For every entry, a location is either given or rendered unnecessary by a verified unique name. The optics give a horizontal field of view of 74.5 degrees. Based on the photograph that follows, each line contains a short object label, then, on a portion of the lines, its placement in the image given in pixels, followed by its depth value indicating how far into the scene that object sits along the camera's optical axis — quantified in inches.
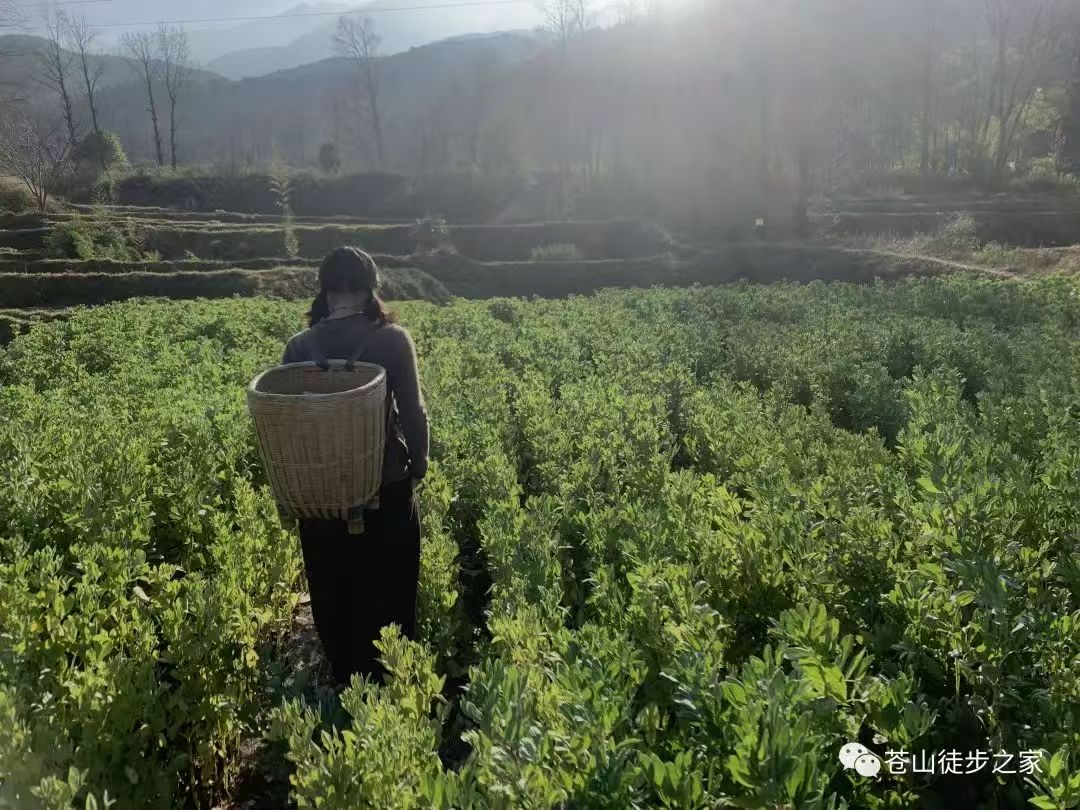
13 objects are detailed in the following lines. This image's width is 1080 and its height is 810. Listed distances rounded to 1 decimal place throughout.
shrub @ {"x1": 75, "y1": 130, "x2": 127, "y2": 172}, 2012.8
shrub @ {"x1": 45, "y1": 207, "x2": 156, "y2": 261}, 1170.0
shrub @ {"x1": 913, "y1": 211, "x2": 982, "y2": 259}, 1054.4
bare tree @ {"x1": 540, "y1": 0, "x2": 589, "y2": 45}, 2620.6
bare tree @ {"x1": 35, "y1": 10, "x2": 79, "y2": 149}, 2204.6
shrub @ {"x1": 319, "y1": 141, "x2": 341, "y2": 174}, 2352.4
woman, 129.0
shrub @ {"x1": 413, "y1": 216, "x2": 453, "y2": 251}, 1477.0
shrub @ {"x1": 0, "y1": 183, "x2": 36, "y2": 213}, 1471.5
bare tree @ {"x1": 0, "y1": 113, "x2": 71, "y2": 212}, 1450.5
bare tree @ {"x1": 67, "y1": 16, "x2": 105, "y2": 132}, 2425.9
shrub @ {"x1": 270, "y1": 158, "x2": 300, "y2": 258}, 1671.0
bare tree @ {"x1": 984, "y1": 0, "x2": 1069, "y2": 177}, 1931.6
